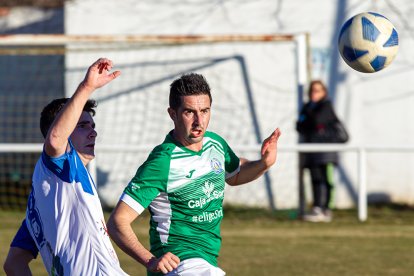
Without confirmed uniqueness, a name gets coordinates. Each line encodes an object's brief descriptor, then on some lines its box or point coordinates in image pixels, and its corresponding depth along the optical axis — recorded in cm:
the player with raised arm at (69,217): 938
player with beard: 1033
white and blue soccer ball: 1305
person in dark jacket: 2469
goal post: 2814
